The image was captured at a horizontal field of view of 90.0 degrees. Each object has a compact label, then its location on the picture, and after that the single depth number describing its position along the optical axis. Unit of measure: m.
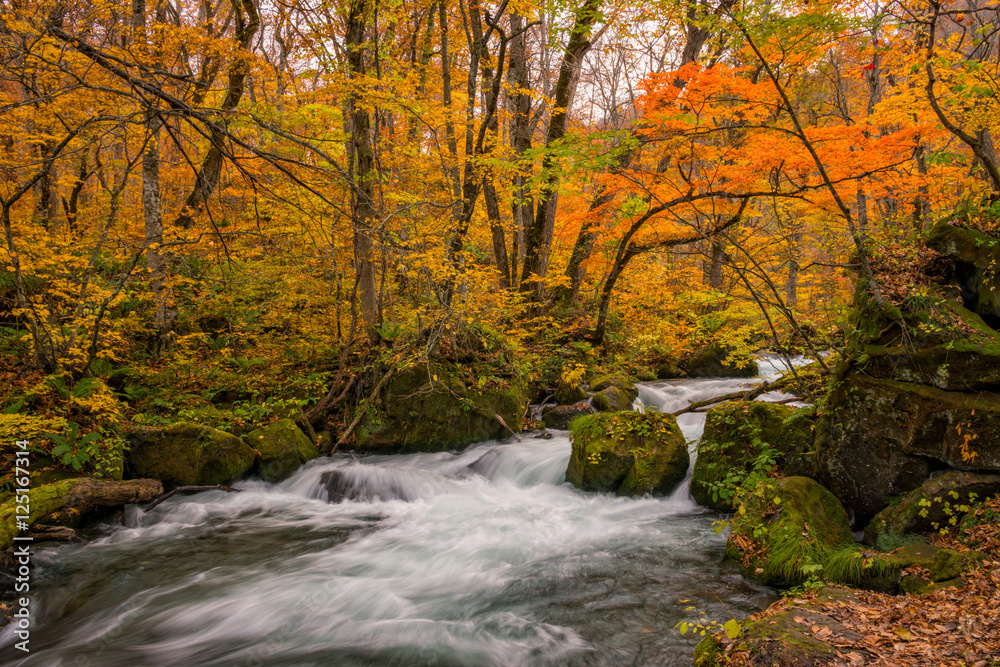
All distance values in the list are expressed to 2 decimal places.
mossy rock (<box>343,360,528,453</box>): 8.94
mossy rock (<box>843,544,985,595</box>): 3.53
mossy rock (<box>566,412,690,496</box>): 6.84
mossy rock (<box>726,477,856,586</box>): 4.42
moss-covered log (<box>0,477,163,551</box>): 5.18
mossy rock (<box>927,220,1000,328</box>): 4.95
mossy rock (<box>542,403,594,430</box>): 9.74
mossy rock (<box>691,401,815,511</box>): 5.80
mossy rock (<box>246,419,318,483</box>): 7.91
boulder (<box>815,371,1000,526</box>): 4.42
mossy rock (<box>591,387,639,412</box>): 9.58
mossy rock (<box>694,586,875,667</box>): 2.88
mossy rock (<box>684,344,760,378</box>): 13.34
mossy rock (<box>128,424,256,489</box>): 6.98
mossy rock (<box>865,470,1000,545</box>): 4.25
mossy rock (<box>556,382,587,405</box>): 10.30
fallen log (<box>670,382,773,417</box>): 7.93
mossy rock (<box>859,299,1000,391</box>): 4.54
